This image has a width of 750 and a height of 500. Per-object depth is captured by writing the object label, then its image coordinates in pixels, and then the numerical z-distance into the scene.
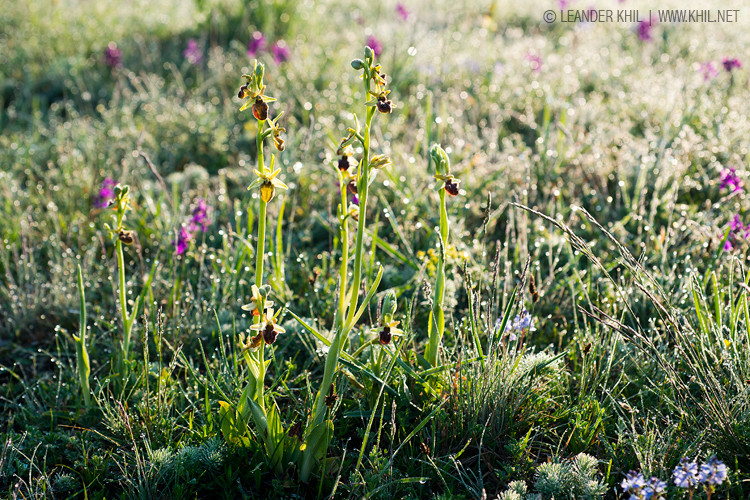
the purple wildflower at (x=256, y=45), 5.12
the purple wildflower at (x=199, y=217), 2.92
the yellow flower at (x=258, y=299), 1.51
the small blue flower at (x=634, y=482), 1.47
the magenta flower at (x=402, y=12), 5.95
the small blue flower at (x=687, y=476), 1.47
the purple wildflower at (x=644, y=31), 5.26
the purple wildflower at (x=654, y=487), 1.44
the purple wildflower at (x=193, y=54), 5.29
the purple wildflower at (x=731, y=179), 2.65
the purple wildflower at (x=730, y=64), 3.99
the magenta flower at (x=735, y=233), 2.37
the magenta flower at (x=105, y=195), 3.19
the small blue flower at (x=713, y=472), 1.43
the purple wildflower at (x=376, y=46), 4.53
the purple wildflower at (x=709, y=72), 4.44
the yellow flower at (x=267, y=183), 1.49
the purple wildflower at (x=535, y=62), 4.87
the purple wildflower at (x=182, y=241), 2.76
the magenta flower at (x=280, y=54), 5.04
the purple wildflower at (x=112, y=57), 5.11
